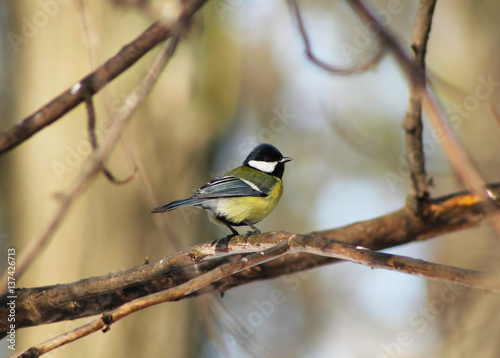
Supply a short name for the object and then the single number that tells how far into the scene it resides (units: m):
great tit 5.98
